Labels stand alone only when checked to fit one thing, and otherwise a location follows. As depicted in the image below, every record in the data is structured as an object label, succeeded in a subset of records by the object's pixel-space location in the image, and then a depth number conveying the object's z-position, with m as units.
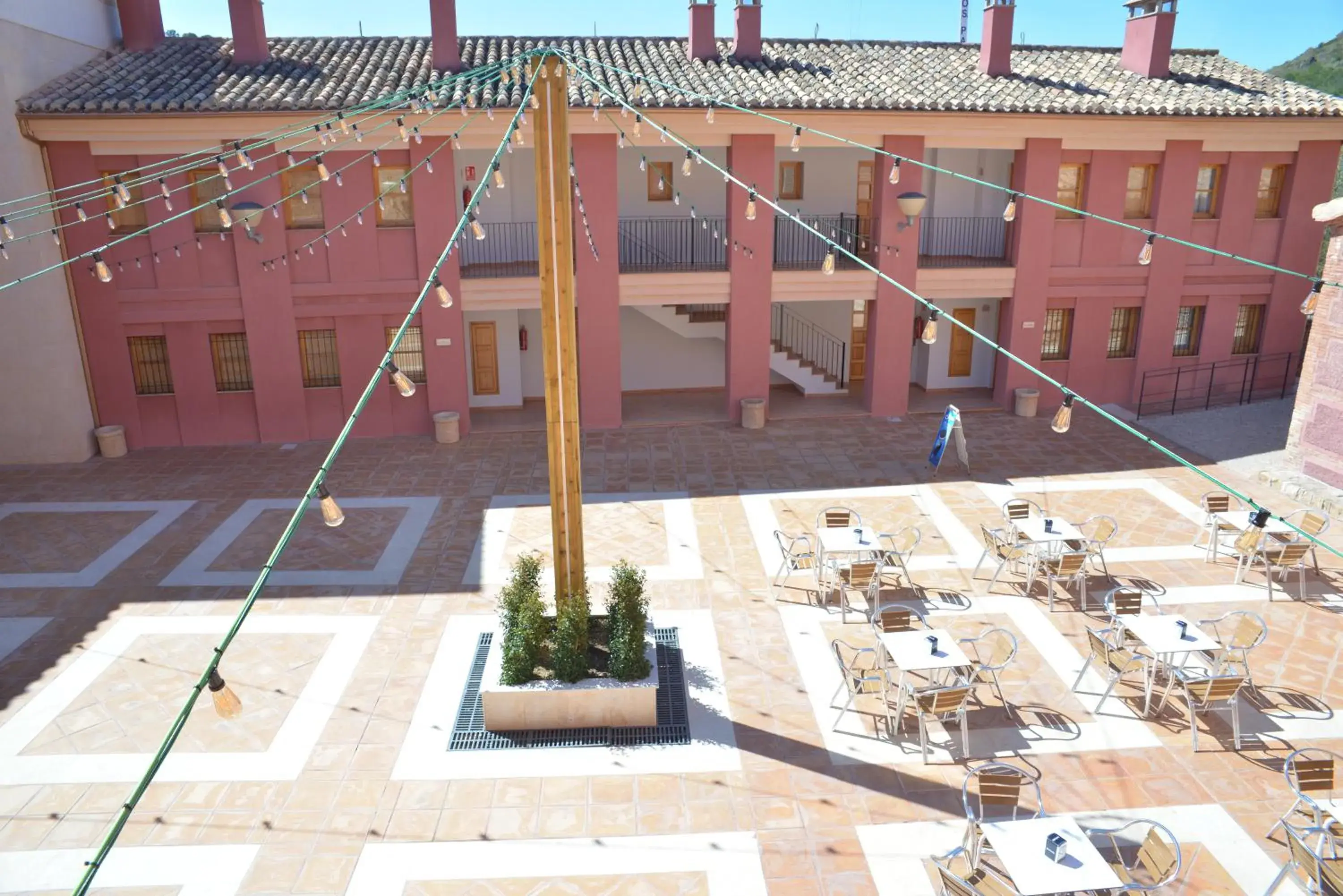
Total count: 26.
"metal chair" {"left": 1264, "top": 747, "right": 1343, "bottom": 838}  7.89
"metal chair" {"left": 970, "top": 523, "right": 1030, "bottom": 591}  13.05
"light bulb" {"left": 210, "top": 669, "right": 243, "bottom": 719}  5.05
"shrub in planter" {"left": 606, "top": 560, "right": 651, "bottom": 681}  9.85
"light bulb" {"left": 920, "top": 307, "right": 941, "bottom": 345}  8.23
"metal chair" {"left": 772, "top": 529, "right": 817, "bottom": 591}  12.88
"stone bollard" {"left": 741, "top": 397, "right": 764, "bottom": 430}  19.67
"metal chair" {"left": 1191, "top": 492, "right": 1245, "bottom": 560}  13.67
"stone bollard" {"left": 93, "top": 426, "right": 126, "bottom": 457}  18.41
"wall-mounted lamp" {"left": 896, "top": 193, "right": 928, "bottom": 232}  18.89
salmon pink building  18.20
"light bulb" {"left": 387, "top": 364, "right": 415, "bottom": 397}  6.67
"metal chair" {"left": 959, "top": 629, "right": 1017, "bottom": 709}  9.93
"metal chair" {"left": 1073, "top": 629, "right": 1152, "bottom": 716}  10.15
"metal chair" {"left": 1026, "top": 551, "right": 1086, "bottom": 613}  12.08
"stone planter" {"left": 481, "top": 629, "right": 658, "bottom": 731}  9.78
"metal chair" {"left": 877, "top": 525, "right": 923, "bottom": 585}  13.00
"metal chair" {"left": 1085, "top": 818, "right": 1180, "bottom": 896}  7.07
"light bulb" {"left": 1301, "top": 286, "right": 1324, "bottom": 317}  9.38
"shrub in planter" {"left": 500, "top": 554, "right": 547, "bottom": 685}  9.86
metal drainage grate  9.71
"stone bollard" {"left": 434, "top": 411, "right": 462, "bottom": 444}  18.95
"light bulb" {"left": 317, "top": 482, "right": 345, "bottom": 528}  6.11
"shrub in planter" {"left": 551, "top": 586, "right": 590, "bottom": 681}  9.84
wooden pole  8.90
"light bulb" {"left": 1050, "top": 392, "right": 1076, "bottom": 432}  7.32
